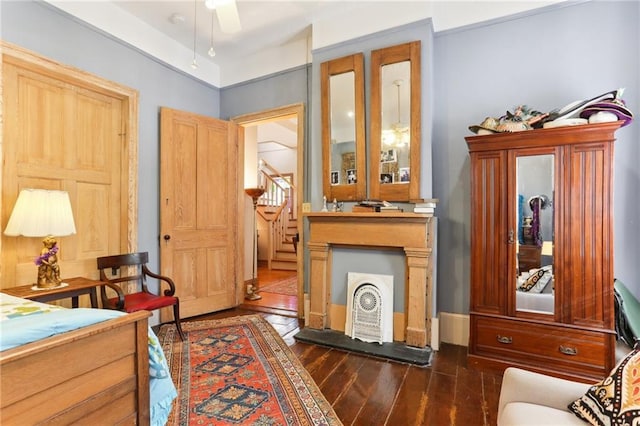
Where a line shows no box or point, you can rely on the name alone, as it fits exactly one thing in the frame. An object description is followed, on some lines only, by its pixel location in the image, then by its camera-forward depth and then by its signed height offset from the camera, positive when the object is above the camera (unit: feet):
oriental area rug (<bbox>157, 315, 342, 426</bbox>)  5.86 -3.90
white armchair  3.49 -2.33
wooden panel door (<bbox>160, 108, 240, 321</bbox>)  11.14 +0.09
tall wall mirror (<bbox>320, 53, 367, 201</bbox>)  9.89 +2.71
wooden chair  8.23 -2.20
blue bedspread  3.28 -1.36
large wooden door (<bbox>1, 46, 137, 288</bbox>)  7.84 +1.70
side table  6.88 -1.83
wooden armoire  6.81 -0.91
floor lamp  14.49 -2.21
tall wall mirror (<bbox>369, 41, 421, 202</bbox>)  9.06 +2.66
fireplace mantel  8.72 -1.07
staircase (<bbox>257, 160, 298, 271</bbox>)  23.43 -0.45
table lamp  7.02 -0.24
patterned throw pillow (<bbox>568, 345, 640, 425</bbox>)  3.05 -1.95
